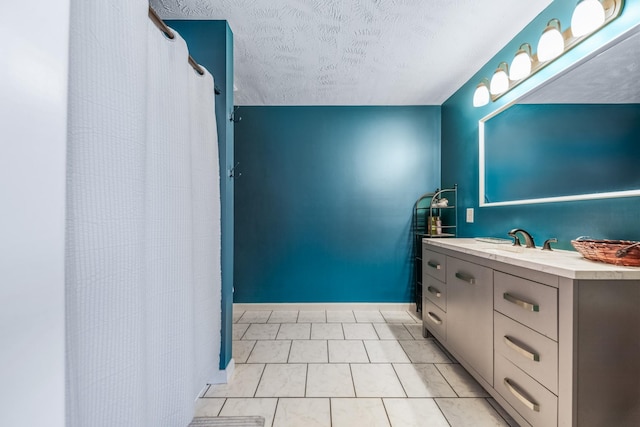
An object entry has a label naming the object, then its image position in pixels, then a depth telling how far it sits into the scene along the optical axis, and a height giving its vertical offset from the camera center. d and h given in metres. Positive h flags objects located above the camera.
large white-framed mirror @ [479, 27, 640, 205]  1.19 +0.43
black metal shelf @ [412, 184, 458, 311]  2.74 -0.08
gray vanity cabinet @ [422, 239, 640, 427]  0.97 -0.50
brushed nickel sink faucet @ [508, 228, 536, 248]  1.65 -0.15
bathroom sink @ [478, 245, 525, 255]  1.43 -0.20
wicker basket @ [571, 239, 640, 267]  1.02 -0.14
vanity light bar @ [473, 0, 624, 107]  1.25 +0.91
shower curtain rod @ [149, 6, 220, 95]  1.07 +0.76
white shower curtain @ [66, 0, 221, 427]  0.75 -0.04
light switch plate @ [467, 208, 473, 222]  2.44 -0.01
